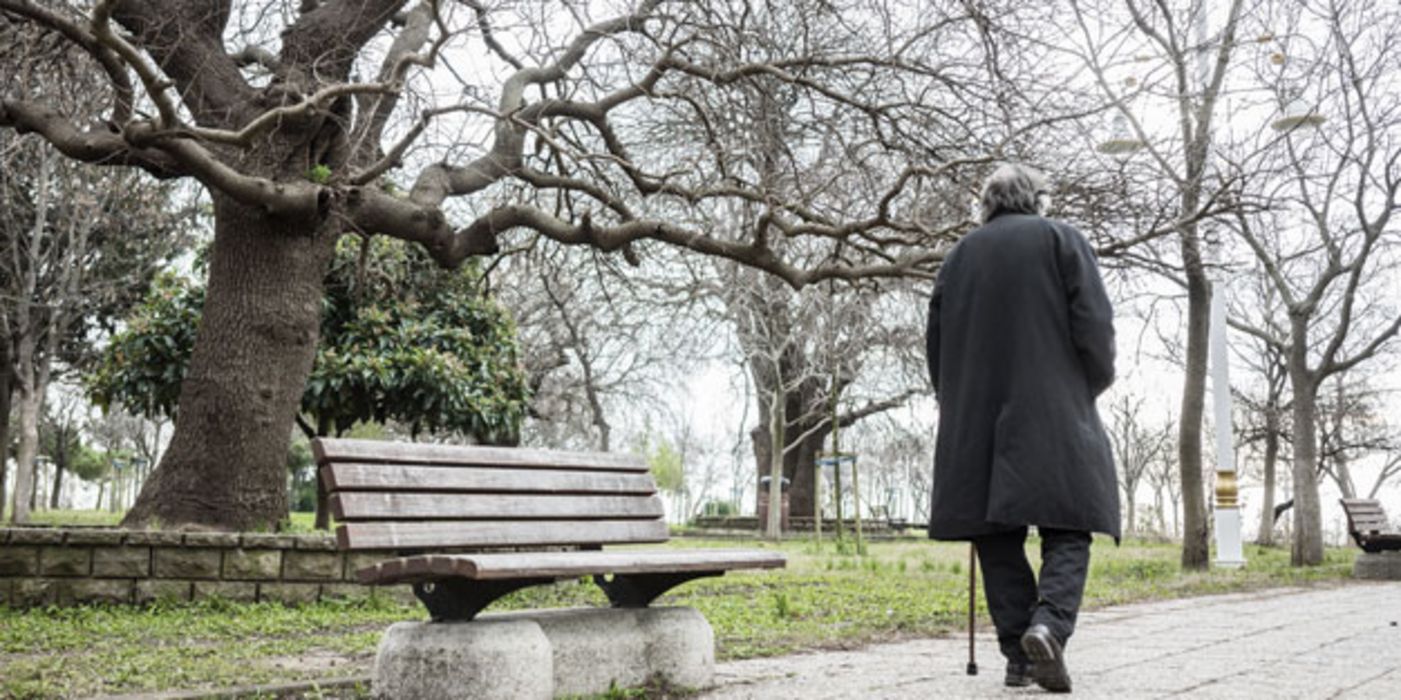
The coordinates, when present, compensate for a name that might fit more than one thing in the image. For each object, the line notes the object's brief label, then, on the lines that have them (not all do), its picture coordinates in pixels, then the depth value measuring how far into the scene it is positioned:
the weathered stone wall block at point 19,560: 6.68
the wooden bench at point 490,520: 3.51
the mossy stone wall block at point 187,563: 6.97
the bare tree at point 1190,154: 8.47
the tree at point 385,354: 10.77
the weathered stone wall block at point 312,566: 7.32
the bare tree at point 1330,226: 12.53
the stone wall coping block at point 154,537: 6.91
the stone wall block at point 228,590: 7.03
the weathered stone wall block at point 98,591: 6.78
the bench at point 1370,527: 12.38
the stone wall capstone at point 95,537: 6.82
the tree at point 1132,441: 36.81
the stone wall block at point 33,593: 6.66
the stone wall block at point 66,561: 6.77
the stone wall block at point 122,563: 6.86
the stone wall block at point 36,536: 6.71
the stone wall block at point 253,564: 7.14
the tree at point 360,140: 7.45
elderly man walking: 3.95
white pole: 13.62
